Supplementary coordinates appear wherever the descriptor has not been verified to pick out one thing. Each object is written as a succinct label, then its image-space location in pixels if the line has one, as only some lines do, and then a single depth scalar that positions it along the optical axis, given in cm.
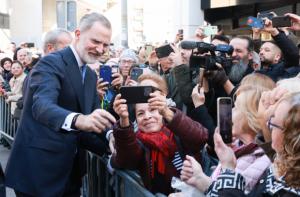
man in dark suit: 320
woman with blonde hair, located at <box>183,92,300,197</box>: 189
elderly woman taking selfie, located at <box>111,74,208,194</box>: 294
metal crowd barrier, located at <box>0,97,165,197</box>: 316
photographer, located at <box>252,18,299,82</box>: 432
